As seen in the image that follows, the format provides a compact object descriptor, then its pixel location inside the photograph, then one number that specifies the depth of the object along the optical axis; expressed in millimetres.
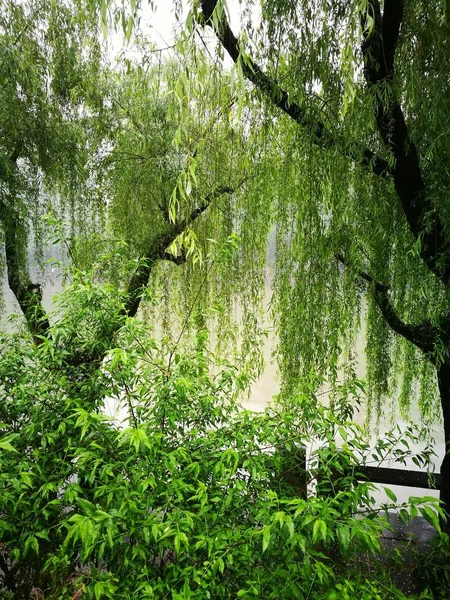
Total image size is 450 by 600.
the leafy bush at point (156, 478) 1295
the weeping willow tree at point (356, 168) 1979
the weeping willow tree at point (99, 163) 3141
